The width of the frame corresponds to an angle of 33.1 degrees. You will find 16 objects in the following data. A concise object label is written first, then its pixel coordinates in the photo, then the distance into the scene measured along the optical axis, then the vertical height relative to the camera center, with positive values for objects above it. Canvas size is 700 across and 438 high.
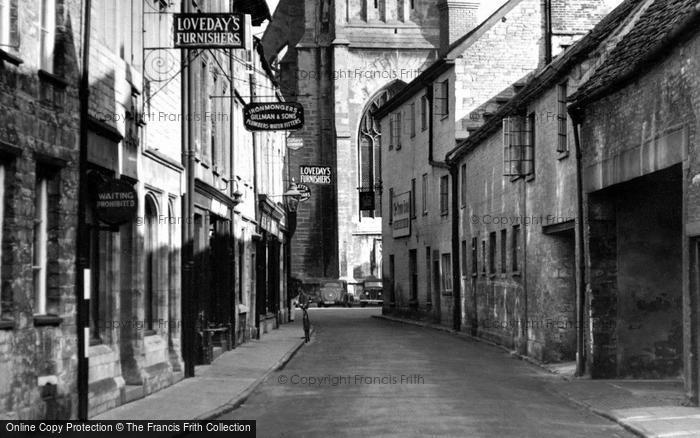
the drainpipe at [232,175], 28.47 +2.67
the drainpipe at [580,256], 20.91 +0.39
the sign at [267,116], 25.70 +3.65
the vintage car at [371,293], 66.00 -0.69
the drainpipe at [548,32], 33.72 +7.25
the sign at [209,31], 18.47 +4.00
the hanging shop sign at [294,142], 44.31 +5.25
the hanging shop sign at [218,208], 25.66 +1.70
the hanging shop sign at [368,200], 63.34 +4.34
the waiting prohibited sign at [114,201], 15.07 +1.06
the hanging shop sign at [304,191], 43.51 +3.38
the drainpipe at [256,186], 33.50 +2.89
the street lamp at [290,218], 47.84 +2.82
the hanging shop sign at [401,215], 47.97 +2.74
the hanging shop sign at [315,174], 38.50 +3.54
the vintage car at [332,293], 65.31 -0.66
